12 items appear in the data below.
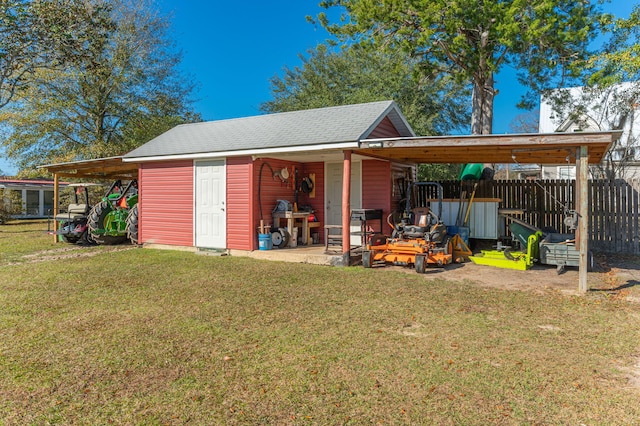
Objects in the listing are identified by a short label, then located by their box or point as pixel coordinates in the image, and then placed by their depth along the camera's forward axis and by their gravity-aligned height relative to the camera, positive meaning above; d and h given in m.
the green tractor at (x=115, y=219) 11.16 -0.28
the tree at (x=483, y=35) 12.64 +5.91
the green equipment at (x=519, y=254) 7.39 -0.82
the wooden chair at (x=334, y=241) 8.91 -0.76
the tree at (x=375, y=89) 18.66 +6.19
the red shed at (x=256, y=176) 9.31 +0.87
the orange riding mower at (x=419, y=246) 7.51 -0.69
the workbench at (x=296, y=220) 9.72 -0.29
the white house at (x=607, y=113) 13.48 +3.47
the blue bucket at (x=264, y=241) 9.30 -0.72
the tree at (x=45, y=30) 10.05 +4.64
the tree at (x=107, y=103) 19.86 +5.48
